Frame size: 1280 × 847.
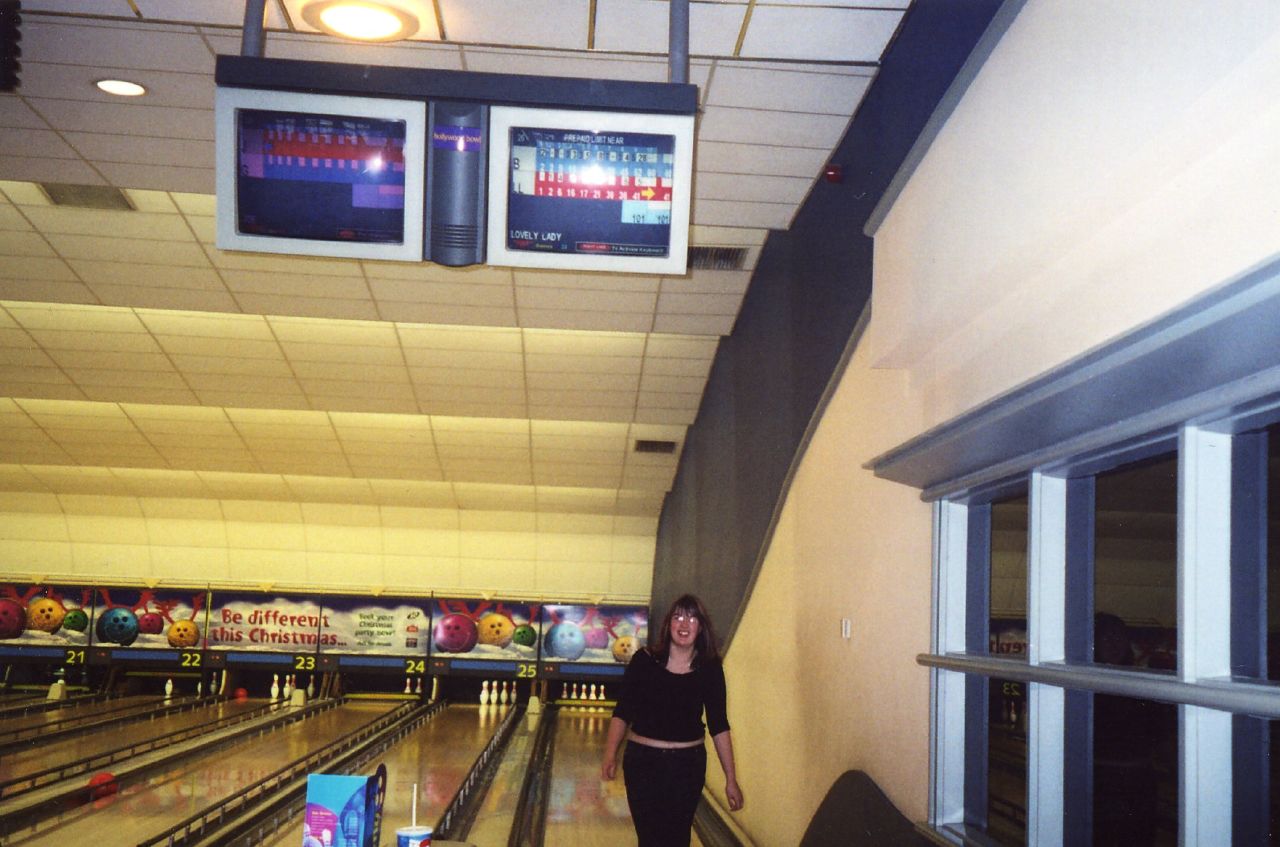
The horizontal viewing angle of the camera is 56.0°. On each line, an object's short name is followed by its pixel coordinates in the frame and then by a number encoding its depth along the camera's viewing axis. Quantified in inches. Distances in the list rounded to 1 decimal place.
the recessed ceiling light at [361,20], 155.8
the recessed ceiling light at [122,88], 188.5
